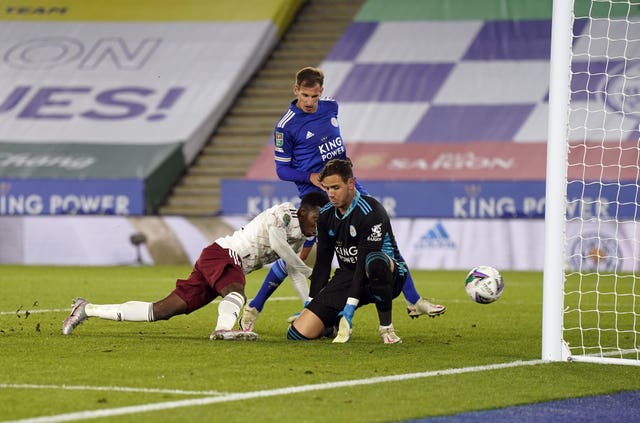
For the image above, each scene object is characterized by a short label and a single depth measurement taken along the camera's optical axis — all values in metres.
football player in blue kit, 18.58
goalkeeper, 16.50
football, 17.94
